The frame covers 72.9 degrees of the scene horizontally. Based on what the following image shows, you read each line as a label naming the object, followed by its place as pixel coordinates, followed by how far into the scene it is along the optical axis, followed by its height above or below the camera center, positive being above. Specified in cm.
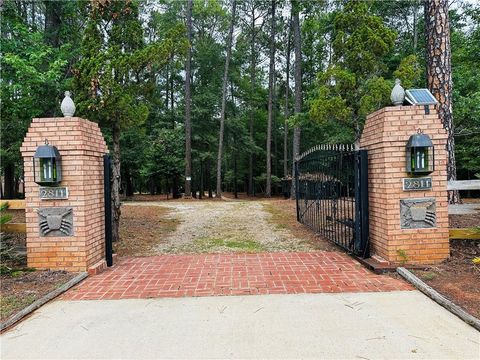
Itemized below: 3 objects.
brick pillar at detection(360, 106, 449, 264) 404 -13
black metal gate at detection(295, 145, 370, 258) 450 -17
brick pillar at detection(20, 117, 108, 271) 407 -18
